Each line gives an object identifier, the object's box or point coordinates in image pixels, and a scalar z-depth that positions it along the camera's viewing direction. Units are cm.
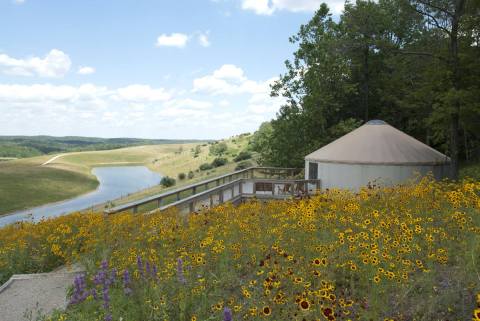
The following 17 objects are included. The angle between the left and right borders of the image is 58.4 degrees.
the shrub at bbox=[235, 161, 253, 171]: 4655
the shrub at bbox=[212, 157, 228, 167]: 7119
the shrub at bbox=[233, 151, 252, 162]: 6525
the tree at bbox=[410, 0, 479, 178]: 1805
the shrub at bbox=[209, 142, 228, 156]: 10051
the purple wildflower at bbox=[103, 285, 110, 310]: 503
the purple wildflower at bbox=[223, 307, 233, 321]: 351
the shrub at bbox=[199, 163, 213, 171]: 7019
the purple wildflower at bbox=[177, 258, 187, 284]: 517
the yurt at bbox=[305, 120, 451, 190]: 1978
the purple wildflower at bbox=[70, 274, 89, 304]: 554
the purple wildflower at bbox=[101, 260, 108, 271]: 594
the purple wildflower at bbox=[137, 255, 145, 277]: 561
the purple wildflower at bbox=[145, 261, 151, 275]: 555
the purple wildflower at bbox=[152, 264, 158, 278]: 559
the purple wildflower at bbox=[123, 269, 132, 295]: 535
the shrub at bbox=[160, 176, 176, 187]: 5322
